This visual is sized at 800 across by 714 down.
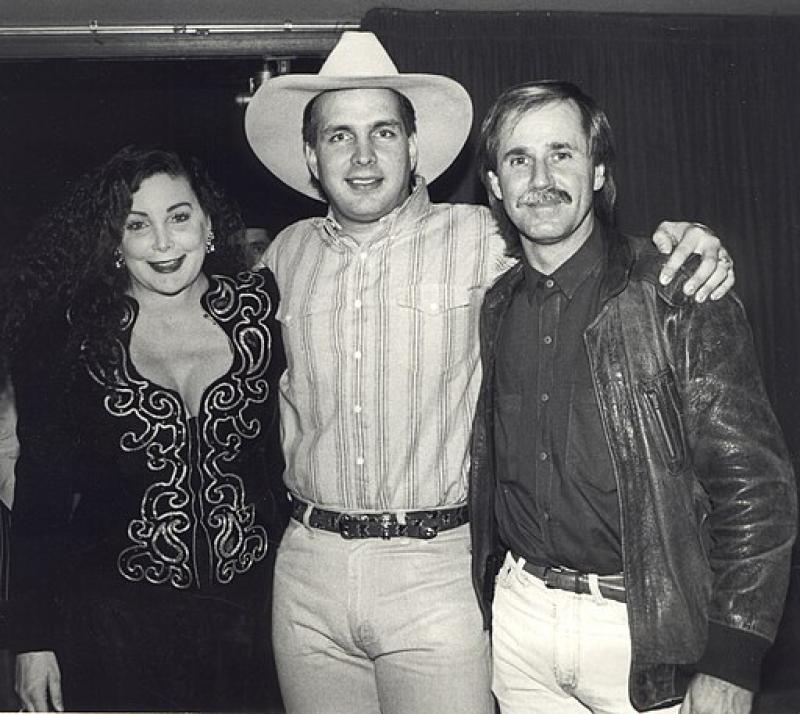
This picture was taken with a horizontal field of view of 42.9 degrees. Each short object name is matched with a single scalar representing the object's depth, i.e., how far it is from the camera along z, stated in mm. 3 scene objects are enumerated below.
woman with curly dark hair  2096
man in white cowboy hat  1927
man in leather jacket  1591
